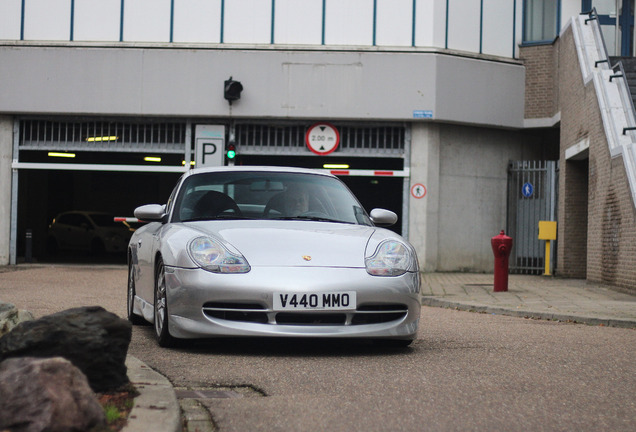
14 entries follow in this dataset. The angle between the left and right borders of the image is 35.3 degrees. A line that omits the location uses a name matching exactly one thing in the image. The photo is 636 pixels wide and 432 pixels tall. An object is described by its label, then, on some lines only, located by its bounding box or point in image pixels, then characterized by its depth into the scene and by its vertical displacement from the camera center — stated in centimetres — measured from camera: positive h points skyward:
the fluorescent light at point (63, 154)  2817 +172
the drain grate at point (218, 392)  541 -97
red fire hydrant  1506 -52
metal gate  2319 +44
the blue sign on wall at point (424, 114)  2269 +248
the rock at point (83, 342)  481 -63
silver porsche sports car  691 -40
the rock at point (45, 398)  368 -70
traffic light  2292 +155
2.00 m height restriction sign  2322 +192
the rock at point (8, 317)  586 -63
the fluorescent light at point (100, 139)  2366 +182
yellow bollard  2227 -10
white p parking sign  2333 +172
